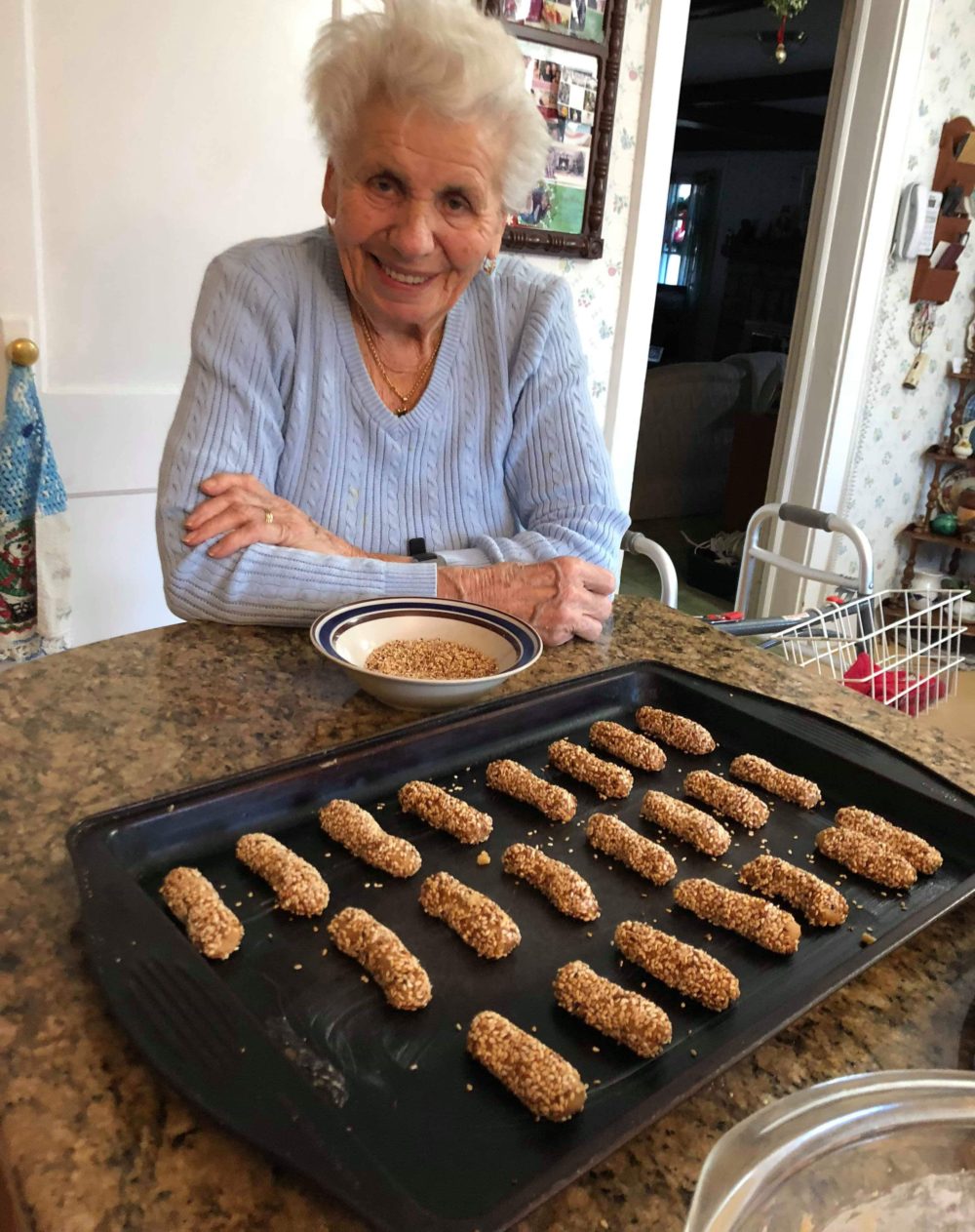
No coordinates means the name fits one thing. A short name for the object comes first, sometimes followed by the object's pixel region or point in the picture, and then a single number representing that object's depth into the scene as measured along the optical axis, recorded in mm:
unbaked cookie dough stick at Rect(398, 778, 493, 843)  805
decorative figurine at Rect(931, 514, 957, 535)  3895
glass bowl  403
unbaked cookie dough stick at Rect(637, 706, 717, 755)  979
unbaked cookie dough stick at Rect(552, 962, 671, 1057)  604
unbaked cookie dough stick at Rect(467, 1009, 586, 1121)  547
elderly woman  1199
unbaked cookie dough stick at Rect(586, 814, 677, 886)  780
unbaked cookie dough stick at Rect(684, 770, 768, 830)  867
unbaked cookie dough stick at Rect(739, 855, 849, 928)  731
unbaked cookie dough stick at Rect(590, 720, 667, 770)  945
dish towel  1688
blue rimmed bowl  964
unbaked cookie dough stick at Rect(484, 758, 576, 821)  851
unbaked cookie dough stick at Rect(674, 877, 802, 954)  700
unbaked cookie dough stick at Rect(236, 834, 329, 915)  700
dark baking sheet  500
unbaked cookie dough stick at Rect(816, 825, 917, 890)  779
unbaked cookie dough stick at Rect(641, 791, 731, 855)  823
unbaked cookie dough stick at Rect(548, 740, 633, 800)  896
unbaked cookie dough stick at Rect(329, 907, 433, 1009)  628
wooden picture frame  2279
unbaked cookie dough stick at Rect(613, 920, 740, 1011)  644
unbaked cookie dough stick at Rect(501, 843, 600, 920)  732
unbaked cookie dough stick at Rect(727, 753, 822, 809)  900
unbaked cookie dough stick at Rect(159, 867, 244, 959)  646
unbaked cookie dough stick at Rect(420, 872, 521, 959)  682
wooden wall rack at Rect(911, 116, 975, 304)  3363
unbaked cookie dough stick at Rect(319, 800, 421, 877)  755
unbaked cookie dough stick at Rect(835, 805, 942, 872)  796
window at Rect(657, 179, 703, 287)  9492
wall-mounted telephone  3262
